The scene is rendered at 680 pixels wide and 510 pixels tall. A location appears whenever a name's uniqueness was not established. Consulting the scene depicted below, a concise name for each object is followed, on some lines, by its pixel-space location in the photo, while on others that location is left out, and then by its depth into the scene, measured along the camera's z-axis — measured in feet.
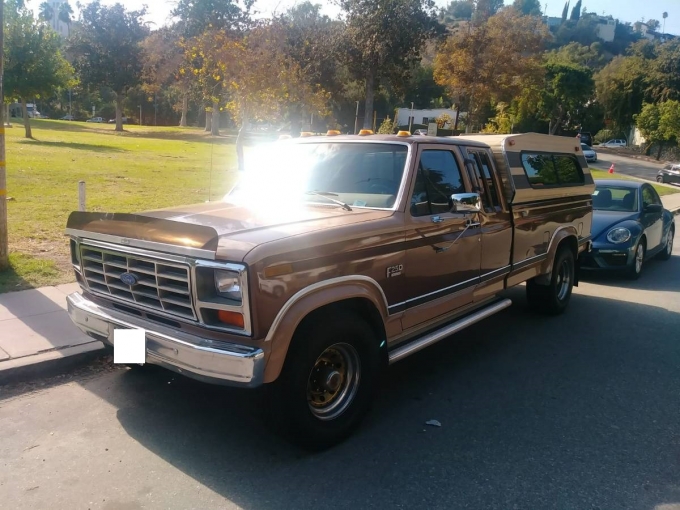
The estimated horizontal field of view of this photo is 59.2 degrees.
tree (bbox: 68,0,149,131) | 161.38
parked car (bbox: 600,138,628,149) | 215.94
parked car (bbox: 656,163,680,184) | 104.14
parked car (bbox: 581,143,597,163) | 137.71
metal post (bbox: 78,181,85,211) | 26.08
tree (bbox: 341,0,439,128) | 116.98
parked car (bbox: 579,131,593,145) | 179.98
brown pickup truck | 11.38
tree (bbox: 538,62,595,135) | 199.00
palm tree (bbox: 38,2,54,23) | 349.72
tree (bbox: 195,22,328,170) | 61.46
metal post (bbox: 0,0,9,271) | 22.54
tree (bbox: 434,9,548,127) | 109.60
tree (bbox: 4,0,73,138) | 90.63
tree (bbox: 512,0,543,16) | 553.27
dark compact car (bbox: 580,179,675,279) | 30.25
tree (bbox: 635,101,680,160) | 162.61
